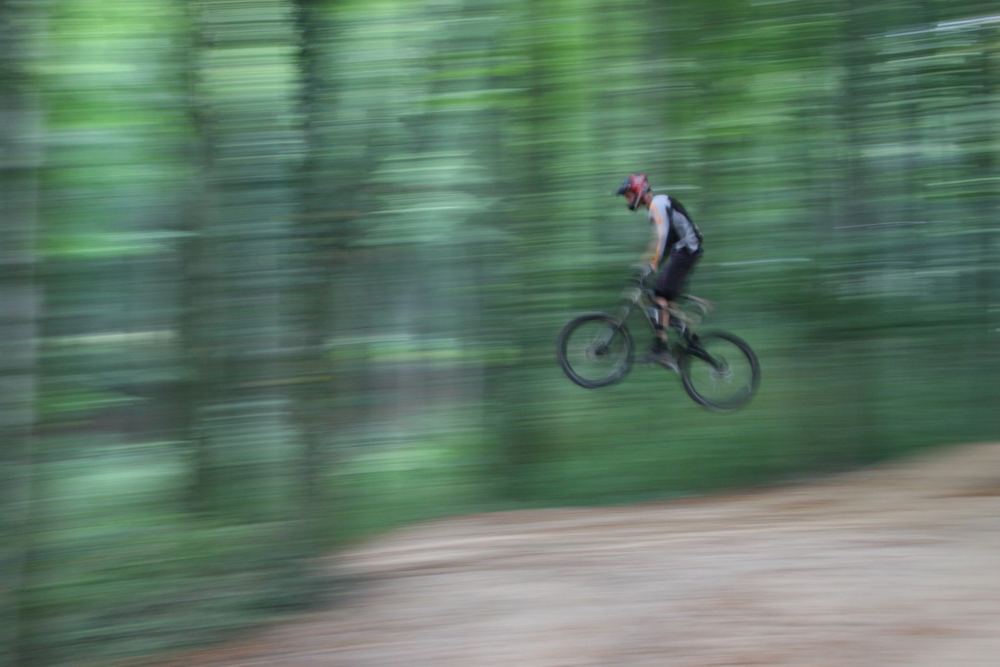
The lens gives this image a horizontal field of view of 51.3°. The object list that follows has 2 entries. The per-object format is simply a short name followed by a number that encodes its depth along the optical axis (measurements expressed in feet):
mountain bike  27.86
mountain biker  25.43
